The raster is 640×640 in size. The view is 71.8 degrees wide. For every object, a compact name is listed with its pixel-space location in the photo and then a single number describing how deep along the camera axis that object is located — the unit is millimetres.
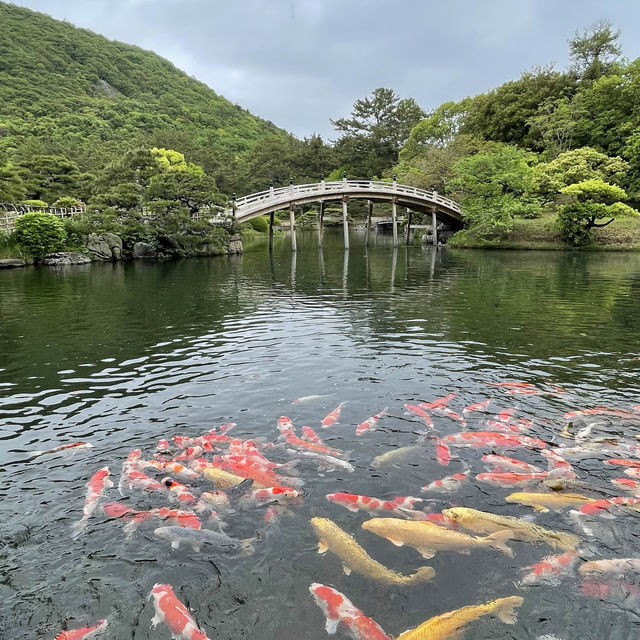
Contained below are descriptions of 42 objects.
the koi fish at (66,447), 6445
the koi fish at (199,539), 4629
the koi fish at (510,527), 4621
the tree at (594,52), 48531
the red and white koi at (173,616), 3654
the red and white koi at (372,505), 4957
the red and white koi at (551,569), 4160
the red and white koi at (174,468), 5707
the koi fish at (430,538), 4500
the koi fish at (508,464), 5761
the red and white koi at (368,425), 7043
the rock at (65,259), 27906
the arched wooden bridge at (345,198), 33344
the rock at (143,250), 31094
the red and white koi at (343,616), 3555
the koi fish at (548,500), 5121
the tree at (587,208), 34750
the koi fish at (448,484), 5480
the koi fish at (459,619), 3372
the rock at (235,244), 34062
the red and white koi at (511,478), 5531
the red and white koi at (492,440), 6438
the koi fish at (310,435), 6666
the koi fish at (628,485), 5383
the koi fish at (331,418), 7277
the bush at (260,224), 58588
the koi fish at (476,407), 7648
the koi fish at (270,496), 5238
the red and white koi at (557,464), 5691
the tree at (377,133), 69875
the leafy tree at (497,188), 37531
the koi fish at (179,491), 5211
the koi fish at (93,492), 5004
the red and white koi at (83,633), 3609
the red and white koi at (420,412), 7320
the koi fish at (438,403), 7832
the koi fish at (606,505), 5023
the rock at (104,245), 30062
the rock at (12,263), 26000
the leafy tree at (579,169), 37531
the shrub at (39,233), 27422
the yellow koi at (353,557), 4152
